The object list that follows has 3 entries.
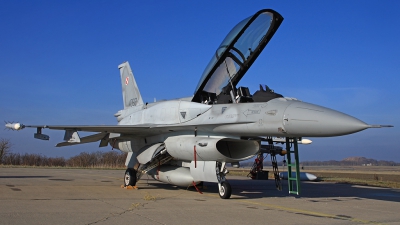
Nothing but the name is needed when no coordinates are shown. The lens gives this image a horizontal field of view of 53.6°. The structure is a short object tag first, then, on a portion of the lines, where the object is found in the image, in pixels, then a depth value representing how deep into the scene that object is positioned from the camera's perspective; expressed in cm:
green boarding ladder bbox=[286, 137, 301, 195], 970
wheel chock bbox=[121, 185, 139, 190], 1273
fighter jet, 864
